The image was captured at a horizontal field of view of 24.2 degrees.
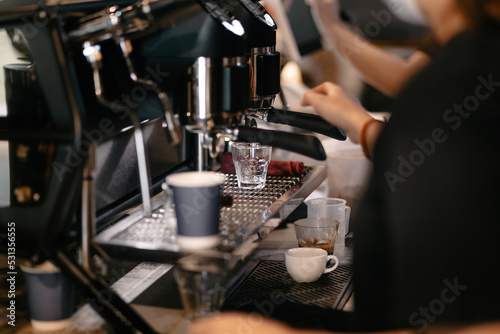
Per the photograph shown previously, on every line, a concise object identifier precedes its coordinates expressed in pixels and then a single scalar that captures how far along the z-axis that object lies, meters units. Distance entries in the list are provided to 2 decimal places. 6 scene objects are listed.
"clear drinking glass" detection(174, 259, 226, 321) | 1.50
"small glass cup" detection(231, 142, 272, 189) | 1.84
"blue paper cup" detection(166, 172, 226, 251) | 1.52
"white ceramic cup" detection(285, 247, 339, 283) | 1.73
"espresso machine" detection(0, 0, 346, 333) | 1.51
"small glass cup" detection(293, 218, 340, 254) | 1.82
